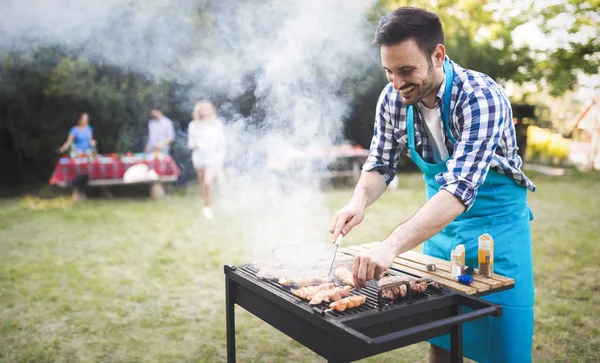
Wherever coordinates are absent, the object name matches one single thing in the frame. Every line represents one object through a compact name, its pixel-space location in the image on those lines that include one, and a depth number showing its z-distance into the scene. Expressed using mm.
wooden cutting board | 2197
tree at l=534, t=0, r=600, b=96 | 4363
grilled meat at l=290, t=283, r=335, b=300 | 2129
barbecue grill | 1811
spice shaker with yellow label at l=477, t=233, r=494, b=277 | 2350
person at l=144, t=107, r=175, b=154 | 10484
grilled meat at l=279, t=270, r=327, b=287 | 2311
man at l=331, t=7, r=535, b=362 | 2111
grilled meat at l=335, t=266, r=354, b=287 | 2394
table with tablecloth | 10062
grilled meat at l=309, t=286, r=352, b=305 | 2074
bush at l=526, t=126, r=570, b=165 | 15657
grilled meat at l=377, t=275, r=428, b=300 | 2047
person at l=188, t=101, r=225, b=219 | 8578
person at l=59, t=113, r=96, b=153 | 10523
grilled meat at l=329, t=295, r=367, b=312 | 1990
